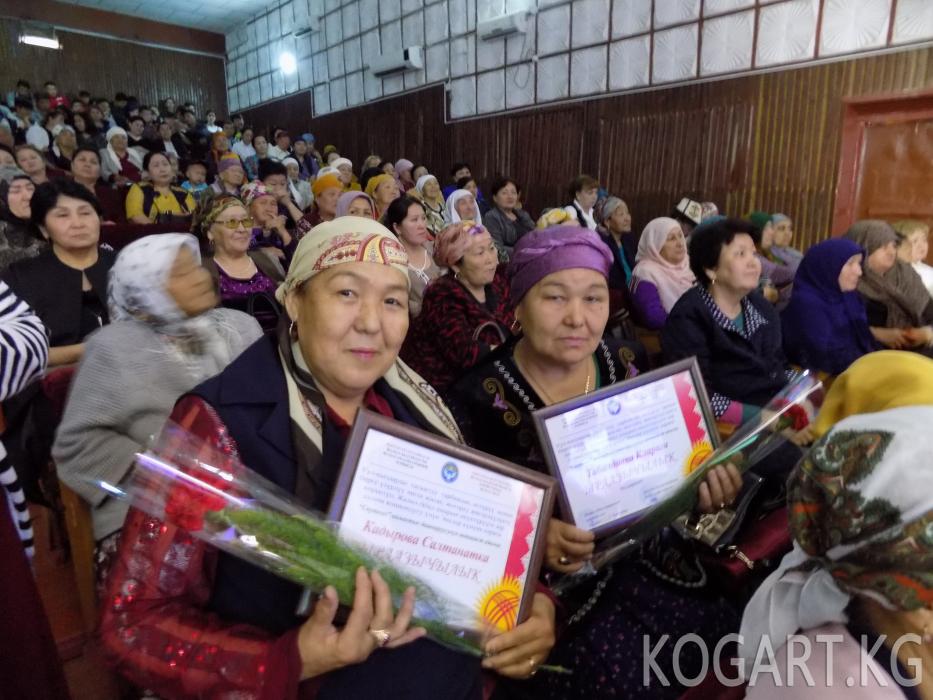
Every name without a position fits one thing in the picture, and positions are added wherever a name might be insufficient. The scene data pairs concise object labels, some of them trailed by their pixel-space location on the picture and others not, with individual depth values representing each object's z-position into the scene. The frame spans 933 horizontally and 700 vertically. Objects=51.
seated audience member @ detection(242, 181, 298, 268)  4.93
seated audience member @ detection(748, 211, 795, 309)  4.98
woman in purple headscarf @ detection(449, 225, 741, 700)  1.38
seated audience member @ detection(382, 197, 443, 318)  4.16
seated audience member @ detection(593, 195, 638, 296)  5.61
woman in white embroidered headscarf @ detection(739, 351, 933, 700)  0.80
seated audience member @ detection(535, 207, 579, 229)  5.29
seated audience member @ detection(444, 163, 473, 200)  8.17
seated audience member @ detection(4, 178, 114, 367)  2.67
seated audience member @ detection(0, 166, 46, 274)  3.08
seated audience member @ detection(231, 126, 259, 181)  10.44
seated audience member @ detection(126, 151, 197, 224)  6.24
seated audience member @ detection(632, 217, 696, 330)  3.88
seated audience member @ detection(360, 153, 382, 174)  8.88
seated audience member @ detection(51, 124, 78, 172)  8.51
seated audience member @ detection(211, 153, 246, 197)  7.30
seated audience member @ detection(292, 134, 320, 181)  10.68
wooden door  5.74
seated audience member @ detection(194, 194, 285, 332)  3.12
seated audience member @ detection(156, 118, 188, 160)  10.36
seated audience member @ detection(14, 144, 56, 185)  5.55
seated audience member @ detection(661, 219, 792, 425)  2.49
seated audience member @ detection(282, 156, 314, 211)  8.62
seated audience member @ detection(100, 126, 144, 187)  8.66
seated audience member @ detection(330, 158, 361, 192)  7.57
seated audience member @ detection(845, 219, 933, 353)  3.89
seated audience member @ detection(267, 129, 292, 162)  11.10
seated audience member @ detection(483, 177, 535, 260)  6.15
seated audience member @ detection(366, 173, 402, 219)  6.01
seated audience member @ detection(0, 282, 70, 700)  1.20
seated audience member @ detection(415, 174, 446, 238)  6.58
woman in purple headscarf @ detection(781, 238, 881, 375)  3.04
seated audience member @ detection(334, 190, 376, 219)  4.55
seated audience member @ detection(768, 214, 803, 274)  5.45
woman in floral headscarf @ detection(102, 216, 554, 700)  0.86
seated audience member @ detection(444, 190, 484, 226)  5.80
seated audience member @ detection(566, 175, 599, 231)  6.65
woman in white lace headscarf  1.54
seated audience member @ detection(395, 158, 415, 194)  8.90
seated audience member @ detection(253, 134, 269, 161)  10.55
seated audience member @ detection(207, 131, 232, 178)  10.38
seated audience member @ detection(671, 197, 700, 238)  6.06
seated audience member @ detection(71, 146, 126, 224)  5.88
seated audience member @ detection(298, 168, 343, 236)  5.52
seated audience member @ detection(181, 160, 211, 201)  7.82
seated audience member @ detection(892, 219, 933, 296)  4.41
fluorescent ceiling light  14.09
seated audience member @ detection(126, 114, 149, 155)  10.12
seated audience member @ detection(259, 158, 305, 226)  6.41
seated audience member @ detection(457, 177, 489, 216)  7.56
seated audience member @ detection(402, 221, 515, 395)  2.88
